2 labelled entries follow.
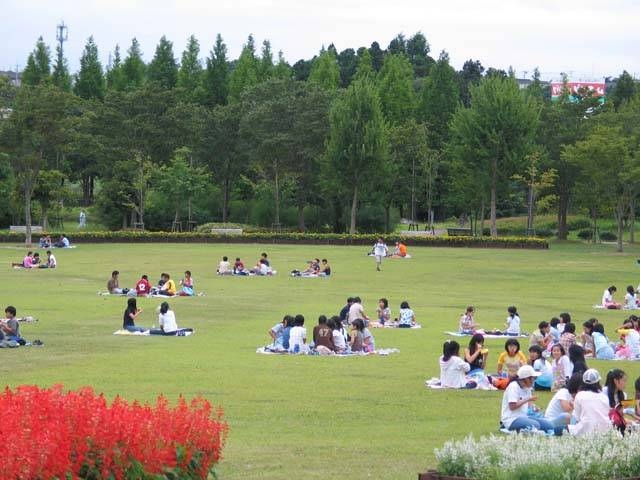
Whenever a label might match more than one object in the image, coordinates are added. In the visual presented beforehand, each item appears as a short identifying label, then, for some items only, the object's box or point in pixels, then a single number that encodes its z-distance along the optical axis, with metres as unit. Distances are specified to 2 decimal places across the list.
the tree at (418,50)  161.12
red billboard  174.57
